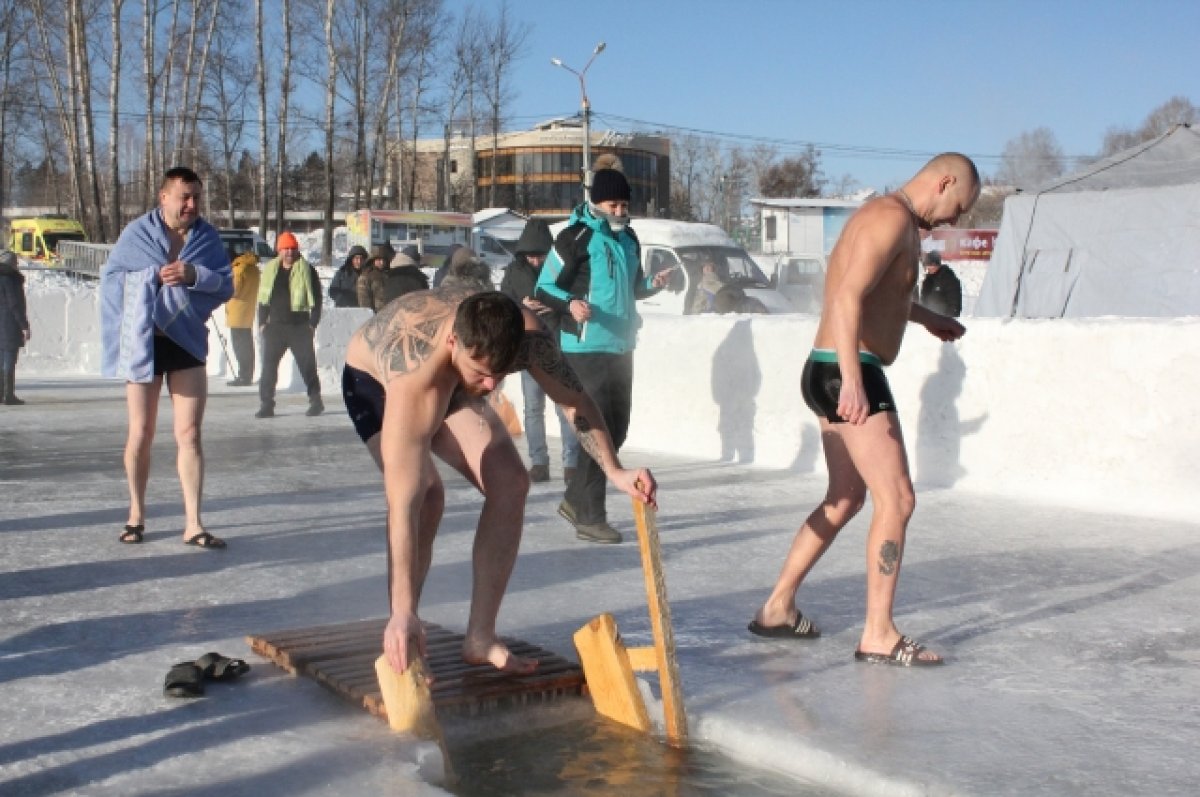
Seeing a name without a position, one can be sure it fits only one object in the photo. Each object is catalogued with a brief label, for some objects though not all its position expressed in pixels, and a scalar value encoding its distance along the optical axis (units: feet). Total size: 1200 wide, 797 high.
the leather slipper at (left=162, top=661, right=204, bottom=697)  13.51
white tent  50.06
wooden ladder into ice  12.64
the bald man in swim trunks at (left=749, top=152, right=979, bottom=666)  14.19
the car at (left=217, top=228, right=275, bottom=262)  115.55
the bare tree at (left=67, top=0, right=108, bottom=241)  113.80
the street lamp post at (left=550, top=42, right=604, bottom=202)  135.03
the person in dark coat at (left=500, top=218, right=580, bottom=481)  28.55
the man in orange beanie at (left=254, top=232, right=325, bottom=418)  41.52
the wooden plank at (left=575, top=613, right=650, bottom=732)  13.03
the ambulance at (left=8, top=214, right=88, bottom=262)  155.22
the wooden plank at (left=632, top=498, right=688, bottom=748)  12.62
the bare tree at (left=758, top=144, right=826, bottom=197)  241.76
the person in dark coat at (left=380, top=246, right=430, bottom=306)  41.06
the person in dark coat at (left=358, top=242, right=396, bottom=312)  51.60
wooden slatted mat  13.15
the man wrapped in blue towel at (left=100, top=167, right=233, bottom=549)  20.30
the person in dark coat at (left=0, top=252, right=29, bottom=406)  43.70
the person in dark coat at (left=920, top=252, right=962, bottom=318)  53.16
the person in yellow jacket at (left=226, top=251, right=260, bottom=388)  51.16
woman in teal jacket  22.09
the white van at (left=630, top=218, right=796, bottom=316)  65.92
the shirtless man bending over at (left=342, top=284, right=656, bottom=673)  12.20
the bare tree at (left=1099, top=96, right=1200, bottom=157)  179.11
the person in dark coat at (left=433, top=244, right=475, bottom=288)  29.53
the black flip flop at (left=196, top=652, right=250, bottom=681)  13.99
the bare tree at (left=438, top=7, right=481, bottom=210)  180.96
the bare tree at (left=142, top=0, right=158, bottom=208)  121.80
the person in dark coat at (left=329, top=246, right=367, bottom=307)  61.16
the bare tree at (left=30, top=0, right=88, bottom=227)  129.18
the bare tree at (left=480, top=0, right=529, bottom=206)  181.68
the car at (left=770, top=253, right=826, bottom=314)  84.39
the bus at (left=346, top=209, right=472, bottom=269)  141.69
